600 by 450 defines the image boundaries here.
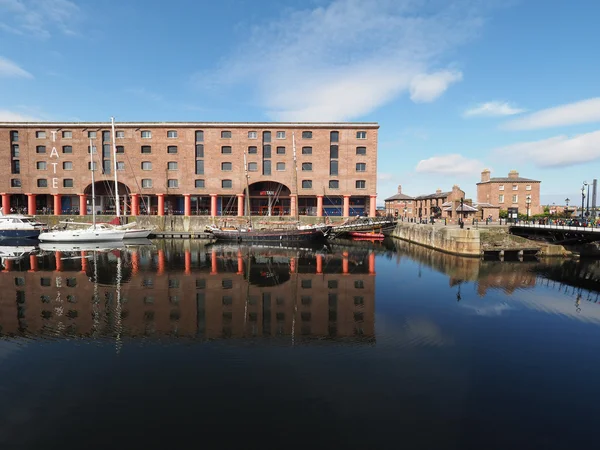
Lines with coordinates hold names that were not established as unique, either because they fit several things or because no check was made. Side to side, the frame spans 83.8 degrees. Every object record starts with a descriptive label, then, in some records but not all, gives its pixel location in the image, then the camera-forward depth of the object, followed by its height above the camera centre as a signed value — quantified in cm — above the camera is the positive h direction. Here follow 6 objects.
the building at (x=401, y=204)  8806 +197
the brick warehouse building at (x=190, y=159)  5656 +876
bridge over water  3000 -212
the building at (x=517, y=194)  6372 +342
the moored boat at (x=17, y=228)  4625 -255
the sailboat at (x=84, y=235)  4281 -330
